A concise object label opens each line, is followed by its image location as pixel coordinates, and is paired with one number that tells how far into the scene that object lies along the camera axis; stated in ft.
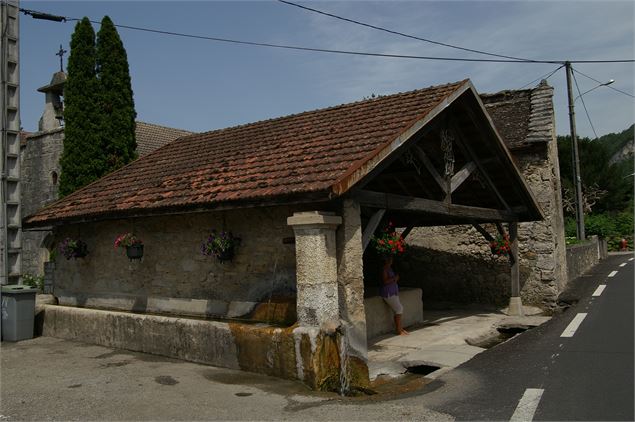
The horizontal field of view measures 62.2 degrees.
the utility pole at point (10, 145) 28.63
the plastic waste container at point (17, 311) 28.89
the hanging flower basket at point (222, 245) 23.09
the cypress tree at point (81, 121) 54.49
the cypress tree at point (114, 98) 55.16
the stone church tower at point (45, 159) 68.54
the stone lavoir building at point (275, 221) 19.54
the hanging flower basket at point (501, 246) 35.86
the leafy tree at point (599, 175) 139.14
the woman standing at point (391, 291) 28.96
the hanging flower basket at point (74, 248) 30.96
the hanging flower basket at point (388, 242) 22.81
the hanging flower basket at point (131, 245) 27.43
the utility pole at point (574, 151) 76.02
